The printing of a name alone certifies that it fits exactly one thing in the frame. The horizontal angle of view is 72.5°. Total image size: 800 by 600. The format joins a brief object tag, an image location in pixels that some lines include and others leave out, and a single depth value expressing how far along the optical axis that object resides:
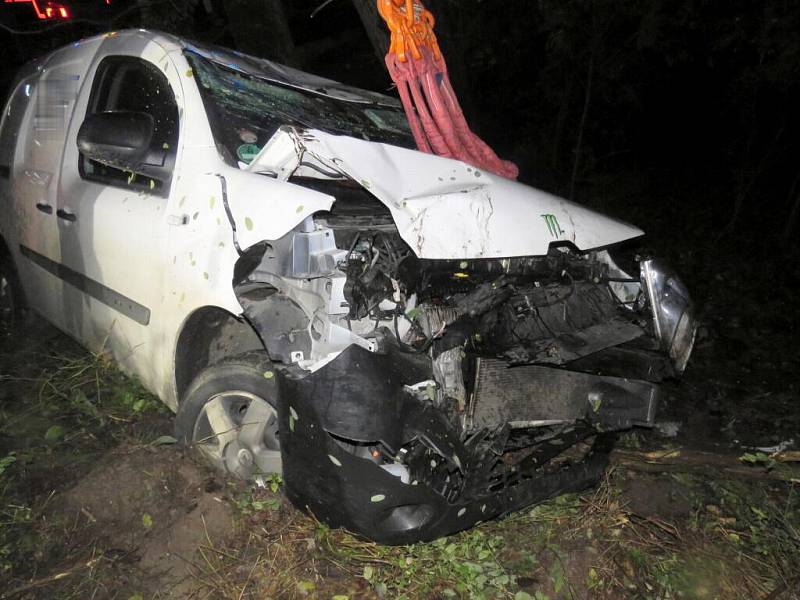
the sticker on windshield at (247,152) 2.26
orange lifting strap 2.96
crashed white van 1.92
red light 6.91
